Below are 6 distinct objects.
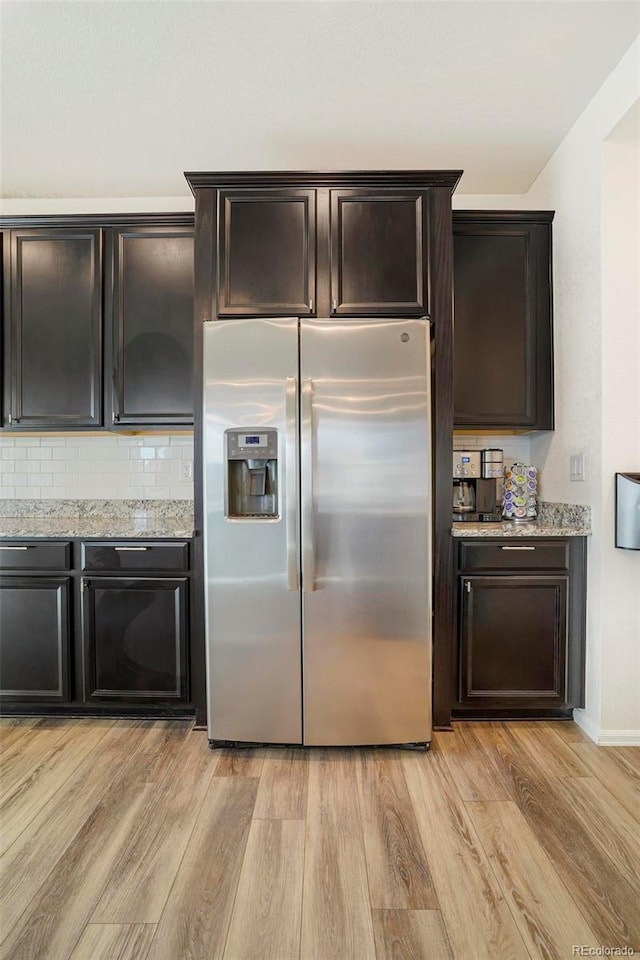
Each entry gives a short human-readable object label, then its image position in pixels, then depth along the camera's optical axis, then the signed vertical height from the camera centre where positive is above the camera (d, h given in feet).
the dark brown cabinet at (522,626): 8.50 -2.34
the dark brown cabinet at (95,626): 8.58 -2.37
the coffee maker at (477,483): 10.00 -0.17
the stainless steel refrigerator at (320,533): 7.62 -0.81
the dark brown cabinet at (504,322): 9.48 +2.61
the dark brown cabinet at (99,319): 9.51 +2.69
